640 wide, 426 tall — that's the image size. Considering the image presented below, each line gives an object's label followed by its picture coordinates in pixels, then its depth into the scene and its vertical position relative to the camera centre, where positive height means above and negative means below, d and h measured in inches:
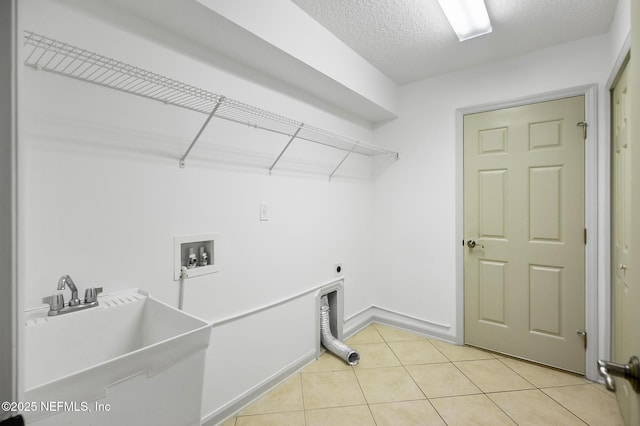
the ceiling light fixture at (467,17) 68.0 +48.7
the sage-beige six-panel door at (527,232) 85.0 -6.3
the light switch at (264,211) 77.6 +0.5
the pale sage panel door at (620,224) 61.3 -3.1
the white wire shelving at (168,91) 44.1 +23.5
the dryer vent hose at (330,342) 90.9 -43.3
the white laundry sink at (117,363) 29.2 -19.2
